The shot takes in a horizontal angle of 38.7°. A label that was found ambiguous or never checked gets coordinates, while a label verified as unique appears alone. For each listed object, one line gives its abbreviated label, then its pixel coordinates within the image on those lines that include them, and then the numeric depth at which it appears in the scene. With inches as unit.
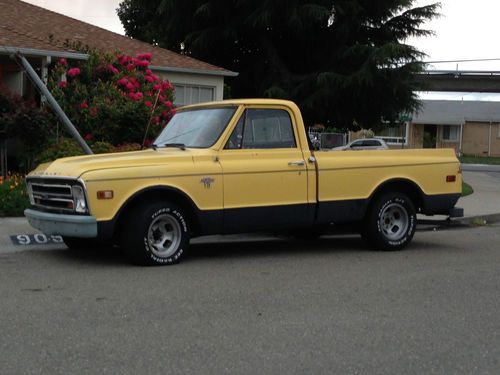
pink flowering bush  568.7
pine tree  976.9
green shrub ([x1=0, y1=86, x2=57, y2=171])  539.5
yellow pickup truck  310.0
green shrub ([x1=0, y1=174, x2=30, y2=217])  454.3
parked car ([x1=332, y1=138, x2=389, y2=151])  1529.9
